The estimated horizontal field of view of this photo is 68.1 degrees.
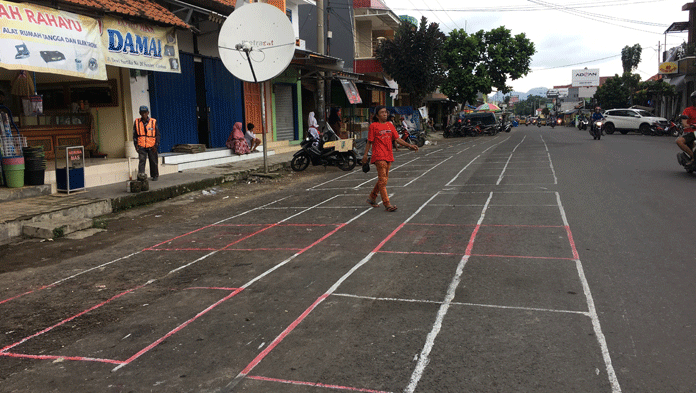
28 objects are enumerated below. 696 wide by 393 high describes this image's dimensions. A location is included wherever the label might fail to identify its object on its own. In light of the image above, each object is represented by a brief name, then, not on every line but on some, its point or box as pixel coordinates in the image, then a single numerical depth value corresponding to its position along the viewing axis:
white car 29.45
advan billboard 96.62
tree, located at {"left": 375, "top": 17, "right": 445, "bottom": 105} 26.75
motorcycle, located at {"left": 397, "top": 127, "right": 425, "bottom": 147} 22.72
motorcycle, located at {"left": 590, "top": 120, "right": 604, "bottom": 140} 24.05
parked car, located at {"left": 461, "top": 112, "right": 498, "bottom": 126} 36.25
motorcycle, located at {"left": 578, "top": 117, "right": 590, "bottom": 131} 38.94
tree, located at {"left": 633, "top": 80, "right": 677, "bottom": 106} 38.53
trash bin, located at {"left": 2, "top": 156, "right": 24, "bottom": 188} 8.55
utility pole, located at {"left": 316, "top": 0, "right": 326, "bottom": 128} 17.39
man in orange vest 10.32
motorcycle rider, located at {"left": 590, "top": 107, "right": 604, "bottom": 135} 24.78
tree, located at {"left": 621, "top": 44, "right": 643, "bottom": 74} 70.00
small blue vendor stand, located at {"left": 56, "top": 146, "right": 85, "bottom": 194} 9.00
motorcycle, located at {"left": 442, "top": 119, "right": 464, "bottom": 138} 35.81
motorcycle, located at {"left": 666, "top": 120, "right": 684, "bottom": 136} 28.34
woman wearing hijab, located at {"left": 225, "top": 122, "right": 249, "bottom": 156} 15.45
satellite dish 12.20
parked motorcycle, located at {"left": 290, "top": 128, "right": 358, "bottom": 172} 13.78
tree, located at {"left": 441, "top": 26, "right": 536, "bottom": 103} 41.38
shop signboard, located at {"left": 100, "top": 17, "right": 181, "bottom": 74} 10.23
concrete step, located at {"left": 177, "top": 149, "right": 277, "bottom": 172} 13.19
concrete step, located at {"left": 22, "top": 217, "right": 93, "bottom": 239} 6.99
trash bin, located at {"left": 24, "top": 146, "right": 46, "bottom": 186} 8.88
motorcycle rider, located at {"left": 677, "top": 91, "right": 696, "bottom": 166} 10.60
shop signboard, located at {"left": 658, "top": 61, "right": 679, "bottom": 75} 36.55
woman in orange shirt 8.04
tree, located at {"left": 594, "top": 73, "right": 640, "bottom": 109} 56.15
